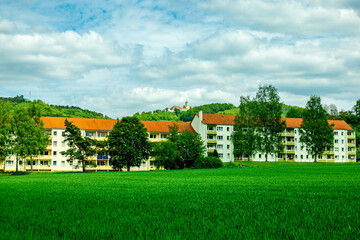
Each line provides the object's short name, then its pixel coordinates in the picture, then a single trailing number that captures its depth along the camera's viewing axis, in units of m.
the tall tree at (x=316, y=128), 86.44
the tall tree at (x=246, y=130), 81.15
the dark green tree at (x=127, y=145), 66.19
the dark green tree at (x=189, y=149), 69.31
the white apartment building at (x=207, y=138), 81.62
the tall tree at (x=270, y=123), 80.88
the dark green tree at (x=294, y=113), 122.81
